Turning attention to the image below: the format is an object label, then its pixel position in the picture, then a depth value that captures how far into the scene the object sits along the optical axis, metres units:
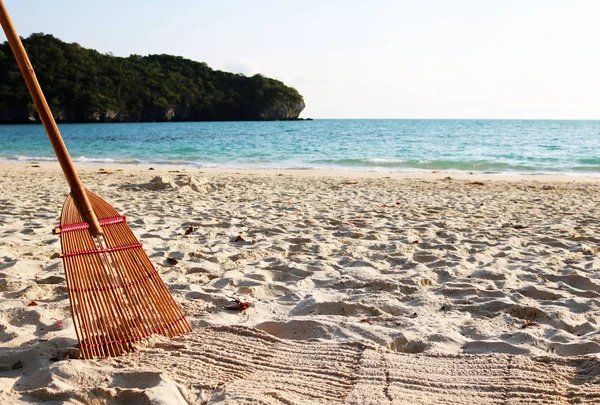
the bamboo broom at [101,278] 2.45
